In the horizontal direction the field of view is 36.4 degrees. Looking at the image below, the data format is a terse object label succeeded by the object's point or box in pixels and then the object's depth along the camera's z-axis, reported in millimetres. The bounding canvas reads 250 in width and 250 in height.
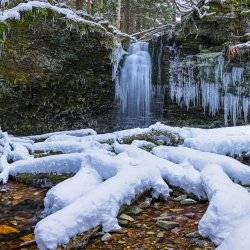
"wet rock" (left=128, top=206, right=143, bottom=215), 4309
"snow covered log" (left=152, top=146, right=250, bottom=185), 5027
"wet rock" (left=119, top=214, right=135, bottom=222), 4113
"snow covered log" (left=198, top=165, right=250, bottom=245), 3328
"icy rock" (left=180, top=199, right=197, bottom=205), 4617
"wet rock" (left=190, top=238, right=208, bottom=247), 3406
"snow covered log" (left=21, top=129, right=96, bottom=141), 9539
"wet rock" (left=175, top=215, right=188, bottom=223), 4104
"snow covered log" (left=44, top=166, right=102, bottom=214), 4293
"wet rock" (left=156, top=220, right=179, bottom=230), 3938
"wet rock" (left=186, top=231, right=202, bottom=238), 3608
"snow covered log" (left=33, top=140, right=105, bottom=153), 6934
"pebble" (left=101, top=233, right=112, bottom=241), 3620
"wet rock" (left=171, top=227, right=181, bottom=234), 3800
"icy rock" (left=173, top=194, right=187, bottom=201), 4730
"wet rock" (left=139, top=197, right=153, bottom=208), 4508
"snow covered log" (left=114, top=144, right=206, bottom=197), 4738
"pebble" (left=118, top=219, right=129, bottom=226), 3988
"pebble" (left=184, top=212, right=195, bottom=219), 4195
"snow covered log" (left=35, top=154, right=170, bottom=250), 3283
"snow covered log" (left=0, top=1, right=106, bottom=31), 9929
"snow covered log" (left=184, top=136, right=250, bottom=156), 6547
